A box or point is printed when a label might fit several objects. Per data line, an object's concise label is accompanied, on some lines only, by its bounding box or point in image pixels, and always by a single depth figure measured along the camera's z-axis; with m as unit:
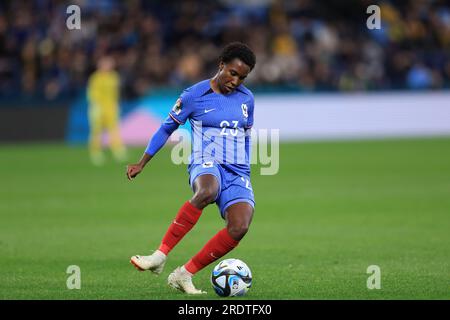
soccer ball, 15.48
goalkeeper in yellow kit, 47.62
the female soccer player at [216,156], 15.67
